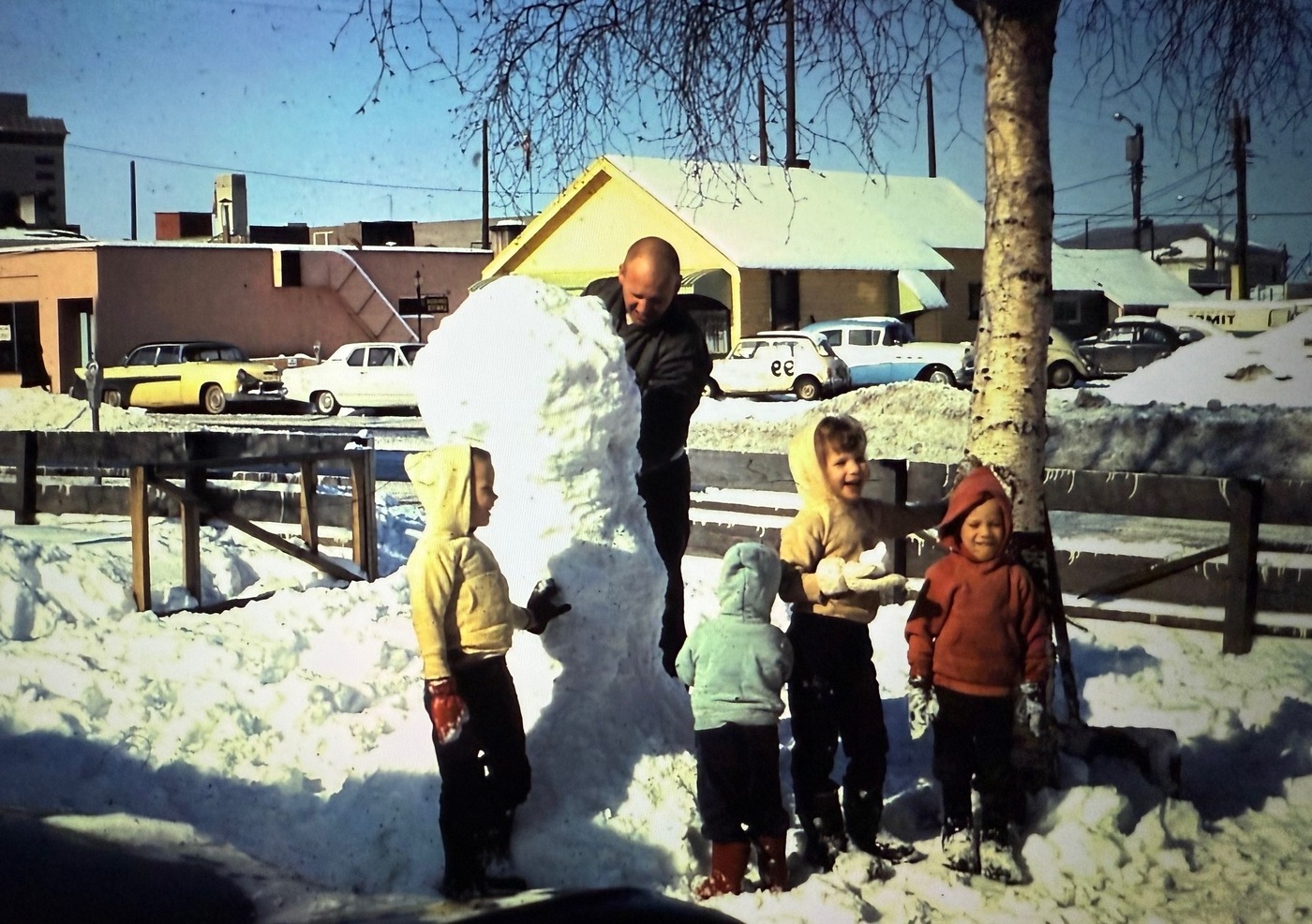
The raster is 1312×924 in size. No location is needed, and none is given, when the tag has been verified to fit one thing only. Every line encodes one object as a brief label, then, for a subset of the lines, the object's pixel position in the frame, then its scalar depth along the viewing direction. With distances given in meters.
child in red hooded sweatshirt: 4.34
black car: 32.22
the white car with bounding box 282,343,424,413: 28.98
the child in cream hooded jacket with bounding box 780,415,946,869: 4.47
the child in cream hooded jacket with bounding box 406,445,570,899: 4.09
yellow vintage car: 29.86
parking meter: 17.95
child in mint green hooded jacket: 4.18
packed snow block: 4.61
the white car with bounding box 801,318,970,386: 28.69
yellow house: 32.03
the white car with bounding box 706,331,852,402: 27.70
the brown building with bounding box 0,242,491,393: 34.75
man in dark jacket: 5.00
